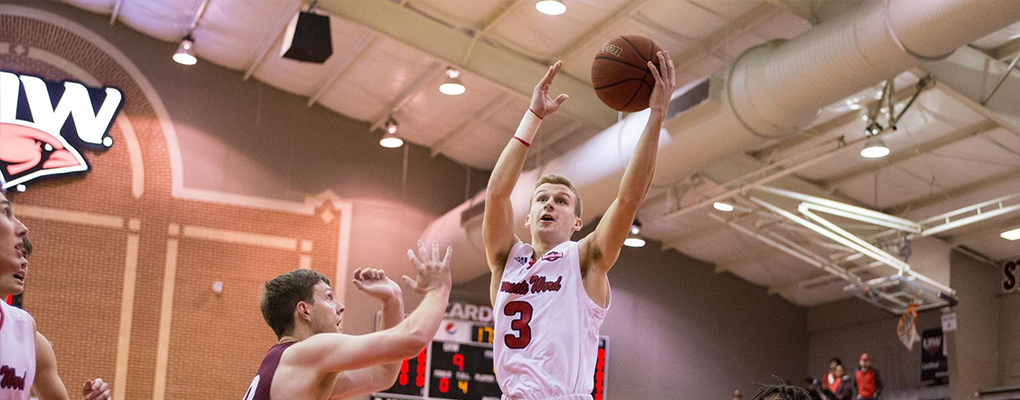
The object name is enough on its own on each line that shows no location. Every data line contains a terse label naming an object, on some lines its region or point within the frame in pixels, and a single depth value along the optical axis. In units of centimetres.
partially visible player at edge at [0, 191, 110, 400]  411
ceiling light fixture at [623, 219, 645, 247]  1791
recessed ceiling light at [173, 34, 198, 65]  1569
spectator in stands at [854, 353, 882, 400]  1762
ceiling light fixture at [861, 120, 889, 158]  1398
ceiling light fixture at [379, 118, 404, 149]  1742
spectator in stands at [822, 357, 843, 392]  1750
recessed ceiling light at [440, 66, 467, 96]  1464
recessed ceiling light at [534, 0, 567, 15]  1241
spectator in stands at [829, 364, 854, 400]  1697
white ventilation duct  972
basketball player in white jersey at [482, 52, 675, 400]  491
